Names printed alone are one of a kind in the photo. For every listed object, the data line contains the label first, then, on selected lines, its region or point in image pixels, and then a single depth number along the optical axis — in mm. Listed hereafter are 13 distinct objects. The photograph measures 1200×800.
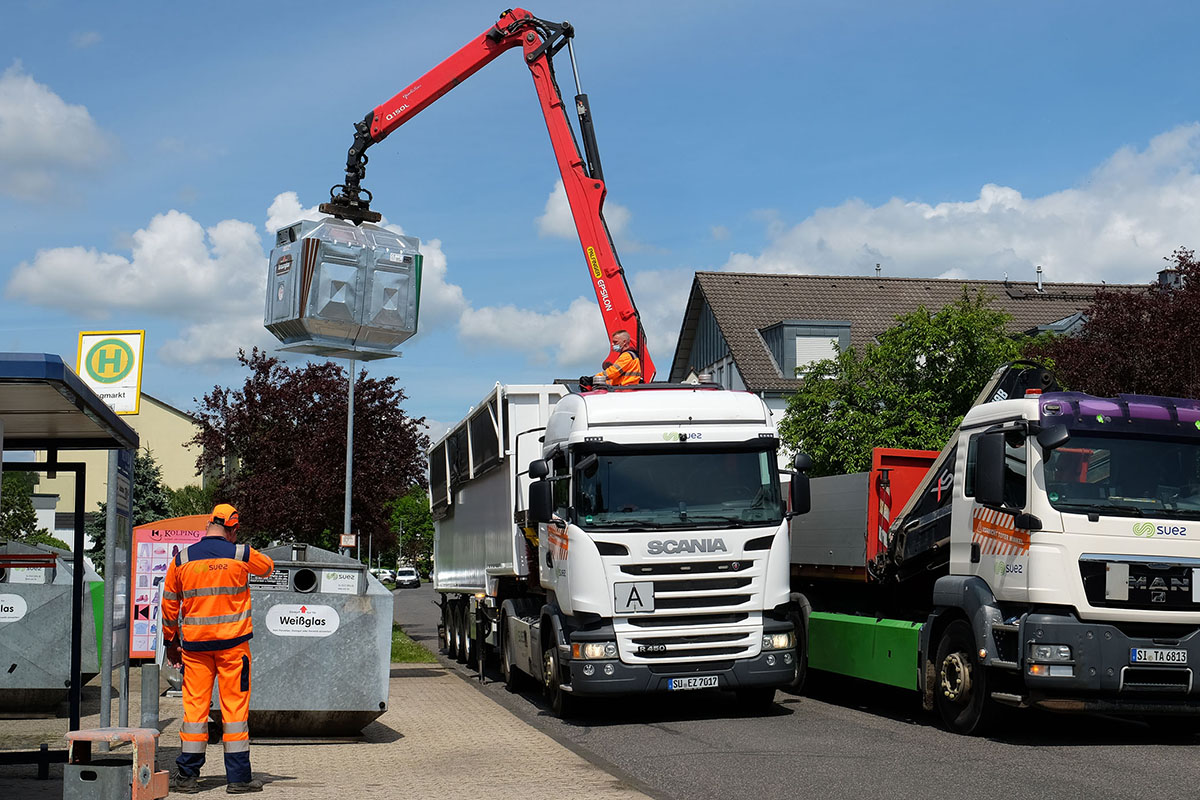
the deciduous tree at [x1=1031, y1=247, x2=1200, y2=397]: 24484
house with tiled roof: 48719
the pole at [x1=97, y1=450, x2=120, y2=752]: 8812
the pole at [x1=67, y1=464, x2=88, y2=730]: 8836
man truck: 10320
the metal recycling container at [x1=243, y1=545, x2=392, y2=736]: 10898
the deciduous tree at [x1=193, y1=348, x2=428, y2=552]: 31938
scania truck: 12172
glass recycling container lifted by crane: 14336
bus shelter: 7129
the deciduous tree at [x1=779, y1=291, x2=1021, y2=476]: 32281
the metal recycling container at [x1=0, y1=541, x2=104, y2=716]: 12828
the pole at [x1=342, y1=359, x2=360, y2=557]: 29938
